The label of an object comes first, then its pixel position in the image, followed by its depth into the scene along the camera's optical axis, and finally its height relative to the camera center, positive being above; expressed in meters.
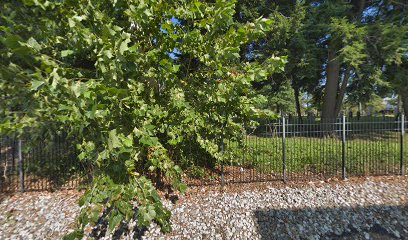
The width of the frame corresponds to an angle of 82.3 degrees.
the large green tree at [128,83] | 2.31 +0.48
